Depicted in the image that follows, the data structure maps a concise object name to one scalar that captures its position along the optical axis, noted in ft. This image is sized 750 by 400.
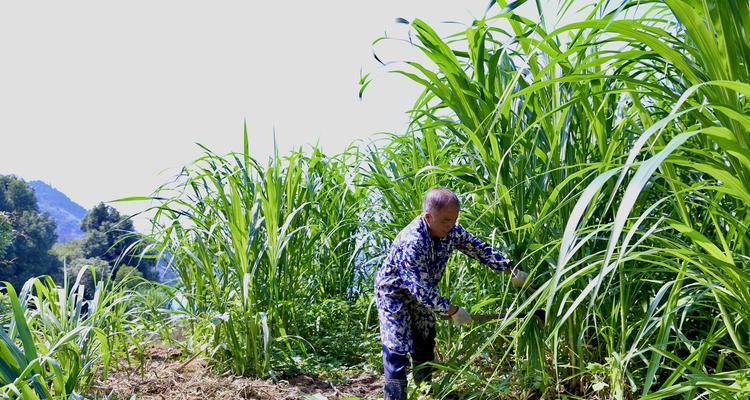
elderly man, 8.16
